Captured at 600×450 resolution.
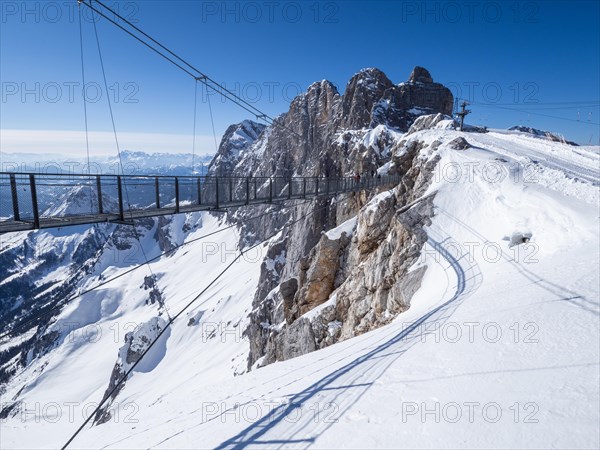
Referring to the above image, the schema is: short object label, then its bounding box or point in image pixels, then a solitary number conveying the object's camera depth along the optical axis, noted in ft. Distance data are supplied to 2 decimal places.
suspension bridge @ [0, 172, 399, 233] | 20.47
